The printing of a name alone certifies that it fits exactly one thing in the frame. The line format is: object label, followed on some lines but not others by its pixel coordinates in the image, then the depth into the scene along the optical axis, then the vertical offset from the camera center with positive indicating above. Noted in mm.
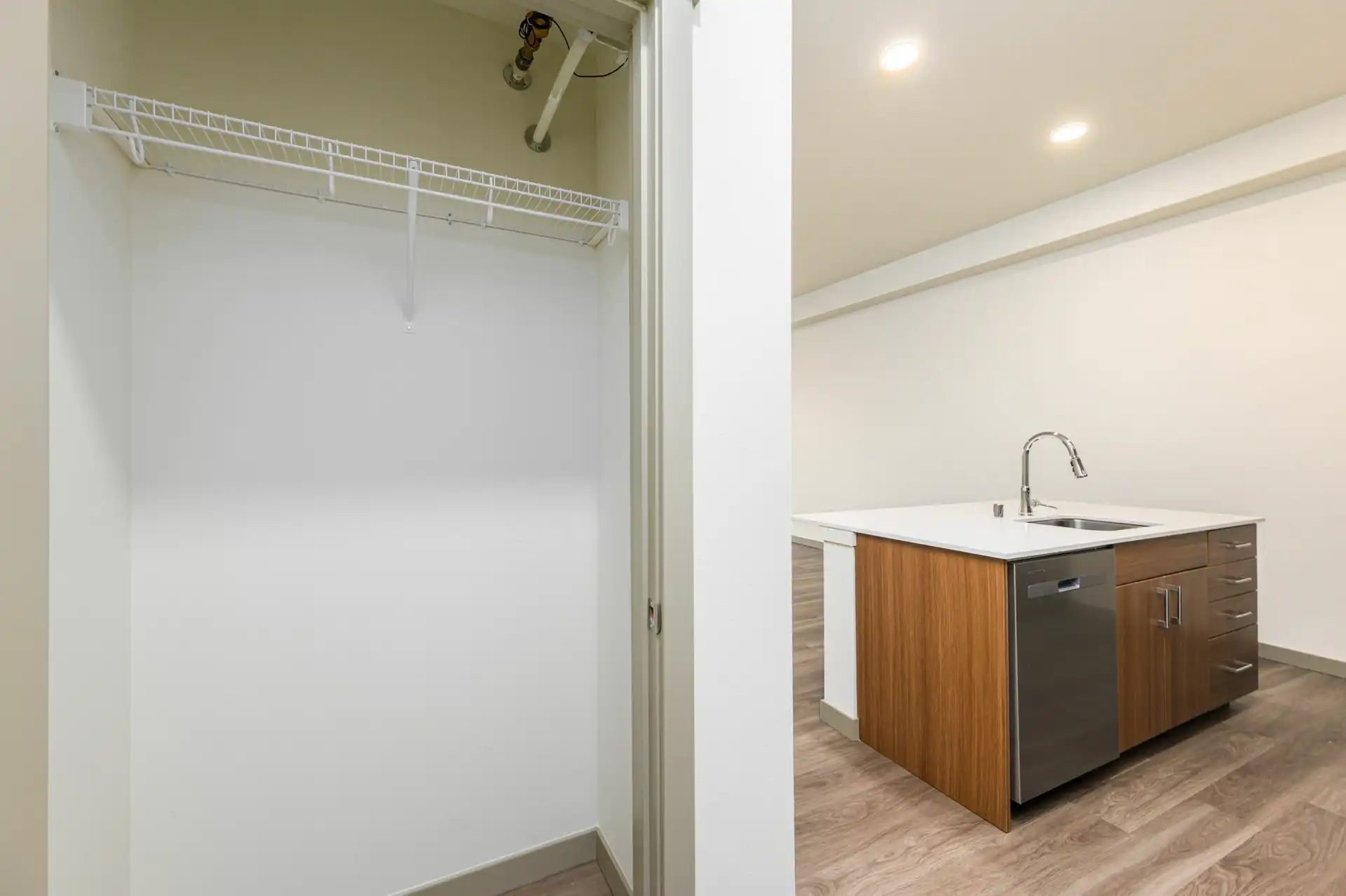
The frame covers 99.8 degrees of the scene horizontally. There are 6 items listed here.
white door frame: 1059 +65
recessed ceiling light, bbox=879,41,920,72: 2281 +1625
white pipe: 1220 +876
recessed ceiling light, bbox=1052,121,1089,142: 2885 +1643
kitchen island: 1781 -666
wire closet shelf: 1032 +648
